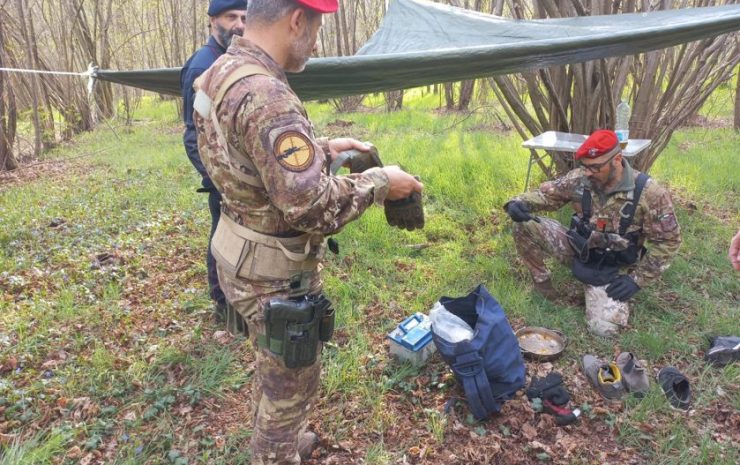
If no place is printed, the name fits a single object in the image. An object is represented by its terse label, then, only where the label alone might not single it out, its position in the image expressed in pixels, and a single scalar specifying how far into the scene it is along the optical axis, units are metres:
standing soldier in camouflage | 1.43
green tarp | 2.42
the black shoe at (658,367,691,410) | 2.54
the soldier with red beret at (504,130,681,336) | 3.18
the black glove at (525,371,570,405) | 2.54
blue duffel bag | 2.47
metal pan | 2.94
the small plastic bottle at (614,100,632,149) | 4.21
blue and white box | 2.88
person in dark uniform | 2.78
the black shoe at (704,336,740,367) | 2.82
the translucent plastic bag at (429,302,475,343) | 2.60
